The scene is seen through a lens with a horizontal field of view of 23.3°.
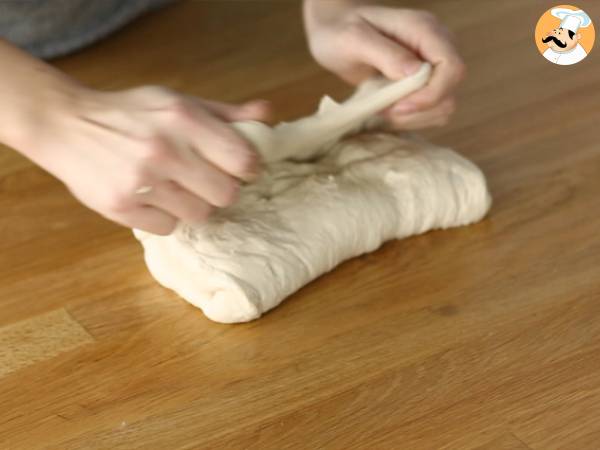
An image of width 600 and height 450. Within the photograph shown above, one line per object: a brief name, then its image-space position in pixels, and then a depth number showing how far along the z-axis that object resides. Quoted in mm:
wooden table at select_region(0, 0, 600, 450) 1053
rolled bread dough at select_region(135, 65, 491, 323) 1146
